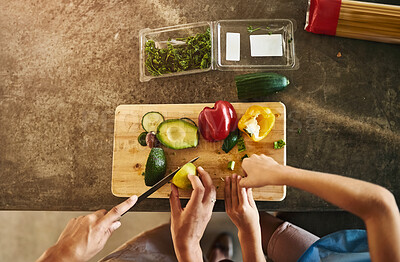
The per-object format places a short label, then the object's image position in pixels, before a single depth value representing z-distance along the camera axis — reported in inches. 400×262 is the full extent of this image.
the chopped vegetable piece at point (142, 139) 67.5
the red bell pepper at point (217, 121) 63.2
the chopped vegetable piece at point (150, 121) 67.4
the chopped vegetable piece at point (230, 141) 65.1
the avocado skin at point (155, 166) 63.7
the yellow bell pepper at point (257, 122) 63.4
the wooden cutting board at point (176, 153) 66.4
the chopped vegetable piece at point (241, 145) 65.9
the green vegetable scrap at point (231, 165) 65.5
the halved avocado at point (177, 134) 64.9
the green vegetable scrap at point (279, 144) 65.7
